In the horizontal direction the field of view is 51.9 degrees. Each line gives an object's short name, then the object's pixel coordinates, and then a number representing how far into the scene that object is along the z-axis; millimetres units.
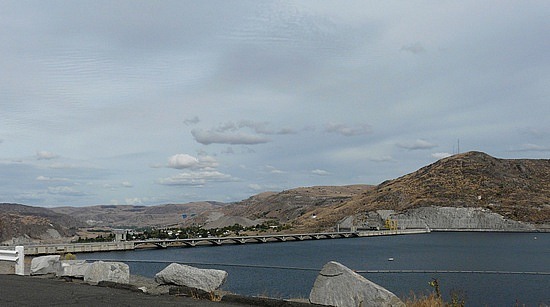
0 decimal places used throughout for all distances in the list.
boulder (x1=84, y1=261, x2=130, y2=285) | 18078
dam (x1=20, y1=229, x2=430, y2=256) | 97562
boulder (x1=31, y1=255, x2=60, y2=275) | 20922
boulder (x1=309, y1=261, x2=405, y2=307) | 11977
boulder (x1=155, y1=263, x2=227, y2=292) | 16234
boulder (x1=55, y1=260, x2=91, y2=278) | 19328
